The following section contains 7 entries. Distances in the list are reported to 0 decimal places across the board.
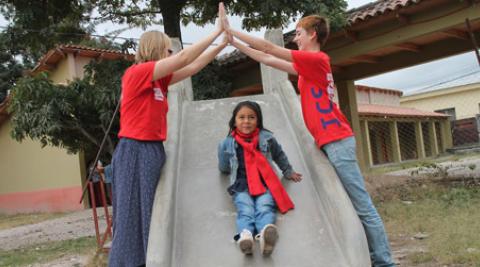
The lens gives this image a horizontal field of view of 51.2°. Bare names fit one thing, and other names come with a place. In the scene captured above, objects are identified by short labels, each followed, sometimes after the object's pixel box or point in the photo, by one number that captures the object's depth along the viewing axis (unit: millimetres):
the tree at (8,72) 22078
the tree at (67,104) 8766
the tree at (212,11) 8398
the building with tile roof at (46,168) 15344
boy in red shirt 3531
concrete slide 3332
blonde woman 3502
